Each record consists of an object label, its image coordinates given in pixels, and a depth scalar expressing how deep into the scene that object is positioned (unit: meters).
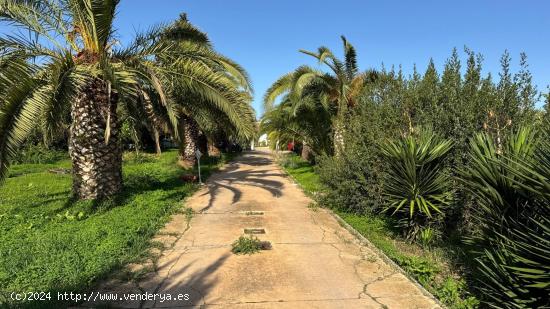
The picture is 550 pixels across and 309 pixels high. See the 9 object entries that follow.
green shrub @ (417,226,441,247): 7.27
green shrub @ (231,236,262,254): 6.82
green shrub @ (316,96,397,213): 8.71
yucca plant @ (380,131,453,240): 7.17
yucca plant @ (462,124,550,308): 4.05
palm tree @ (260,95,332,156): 18.00
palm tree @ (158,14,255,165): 10.41
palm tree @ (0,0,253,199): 8.65
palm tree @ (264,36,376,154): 15.70
